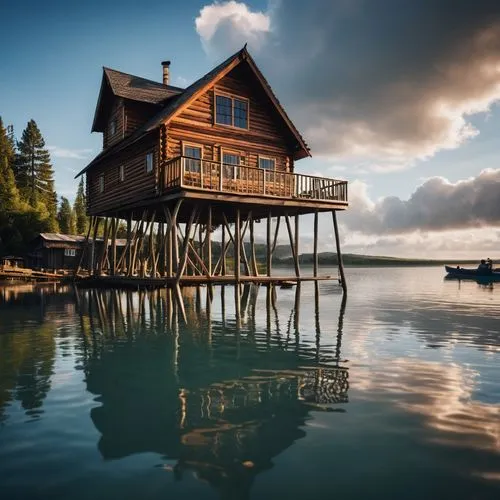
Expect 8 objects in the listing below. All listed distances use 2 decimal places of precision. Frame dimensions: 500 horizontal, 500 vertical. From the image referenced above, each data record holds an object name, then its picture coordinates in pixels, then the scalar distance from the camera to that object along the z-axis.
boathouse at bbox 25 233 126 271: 46.91
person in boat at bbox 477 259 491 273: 50.50
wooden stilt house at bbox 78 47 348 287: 20.84
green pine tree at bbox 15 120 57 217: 75.69
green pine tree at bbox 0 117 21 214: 54.27
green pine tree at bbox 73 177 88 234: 70.25
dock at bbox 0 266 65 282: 38.03
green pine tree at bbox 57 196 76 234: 63.78
